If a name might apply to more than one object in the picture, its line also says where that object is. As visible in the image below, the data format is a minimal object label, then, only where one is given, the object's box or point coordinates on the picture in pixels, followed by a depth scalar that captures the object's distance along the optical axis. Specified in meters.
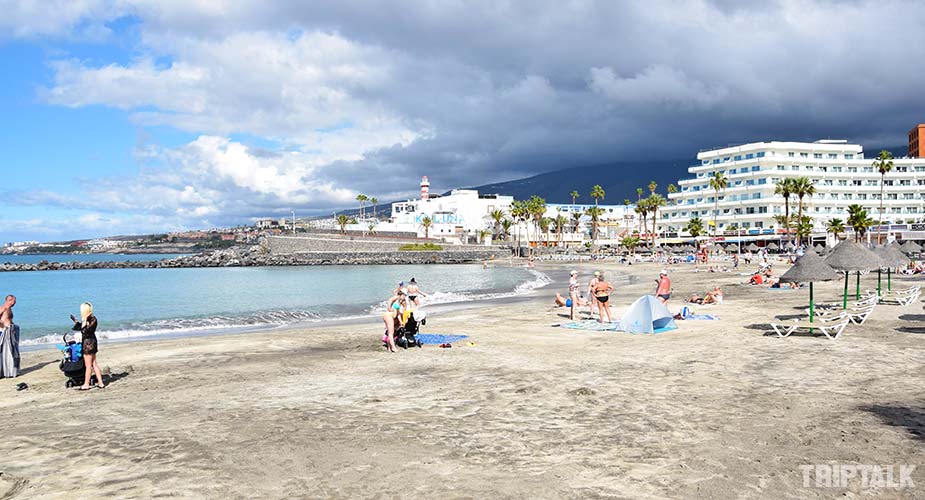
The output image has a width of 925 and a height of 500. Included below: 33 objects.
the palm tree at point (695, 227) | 95.25
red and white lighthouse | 175.10
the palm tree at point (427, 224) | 143.38
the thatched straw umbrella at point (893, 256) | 22.16
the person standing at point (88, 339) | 11.16
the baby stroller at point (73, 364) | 11.36
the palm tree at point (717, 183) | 95.19
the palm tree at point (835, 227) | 82.24
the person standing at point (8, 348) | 12.52
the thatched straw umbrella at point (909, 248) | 40.13
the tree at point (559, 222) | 143.00
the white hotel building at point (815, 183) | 96.00
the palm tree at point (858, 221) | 75.31
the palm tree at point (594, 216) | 133.88
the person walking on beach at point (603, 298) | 19.12
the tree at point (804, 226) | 82.95
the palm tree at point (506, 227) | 142.84
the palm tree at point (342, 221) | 152.75
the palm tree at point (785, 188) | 81.62
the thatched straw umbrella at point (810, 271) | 15.77
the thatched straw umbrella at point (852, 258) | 18.00
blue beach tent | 16.92
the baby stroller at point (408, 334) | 15.13
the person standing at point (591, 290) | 19.83
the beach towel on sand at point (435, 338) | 16.05
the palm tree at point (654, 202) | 108.56
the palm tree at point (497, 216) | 147.12
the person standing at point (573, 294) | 21.27
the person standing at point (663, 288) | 21.17
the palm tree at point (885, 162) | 86.69
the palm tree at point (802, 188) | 80.06
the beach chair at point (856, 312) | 16.84
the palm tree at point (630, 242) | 113.53
